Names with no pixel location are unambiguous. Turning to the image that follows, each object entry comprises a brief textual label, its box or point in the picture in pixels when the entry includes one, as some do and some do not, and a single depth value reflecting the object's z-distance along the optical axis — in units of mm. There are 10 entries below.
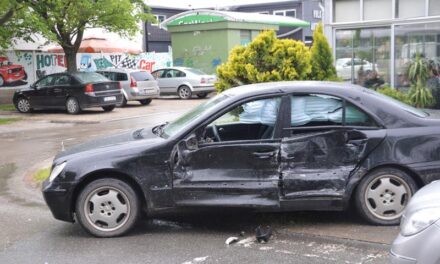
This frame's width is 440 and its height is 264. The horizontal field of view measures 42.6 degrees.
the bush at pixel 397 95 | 11219
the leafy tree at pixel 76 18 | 20891
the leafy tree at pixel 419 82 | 11336
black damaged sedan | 5641
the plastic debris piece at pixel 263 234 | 5531
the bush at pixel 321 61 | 10109
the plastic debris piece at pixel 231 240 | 5496
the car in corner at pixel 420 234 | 3484
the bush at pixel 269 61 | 9712
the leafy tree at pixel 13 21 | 18375
